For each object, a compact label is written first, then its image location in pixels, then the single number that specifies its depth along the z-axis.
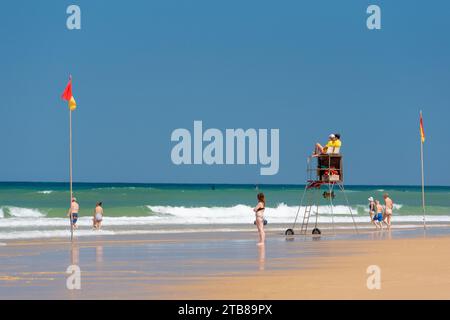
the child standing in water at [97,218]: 39.44
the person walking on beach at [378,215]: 40.66
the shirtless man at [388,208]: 41.22
